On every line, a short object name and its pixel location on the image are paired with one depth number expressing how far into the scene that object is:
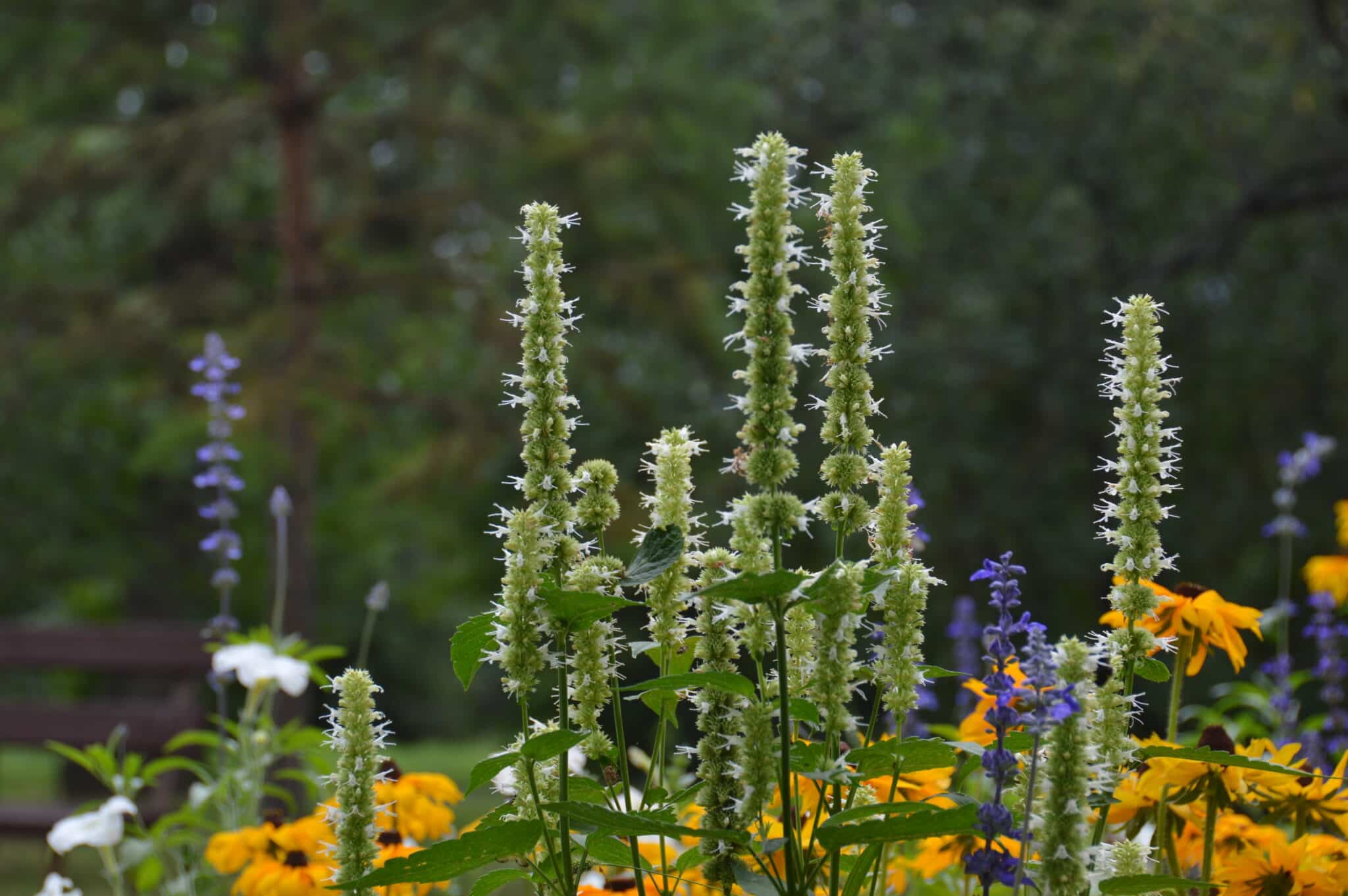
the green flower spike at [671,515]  2.62
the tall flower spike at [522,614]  2.58
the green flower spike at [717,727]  2.60
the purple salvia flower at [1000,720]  2.59
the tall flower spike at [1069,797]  2.54
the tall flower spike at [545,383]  2.60
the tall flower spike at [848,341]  2.61
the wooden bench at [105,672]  6.61
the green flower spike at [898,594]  2.62
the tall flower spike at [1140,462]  2.62
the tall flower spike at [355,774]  2.63
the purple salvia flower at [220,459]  3.72
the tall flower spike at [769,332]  2.56
